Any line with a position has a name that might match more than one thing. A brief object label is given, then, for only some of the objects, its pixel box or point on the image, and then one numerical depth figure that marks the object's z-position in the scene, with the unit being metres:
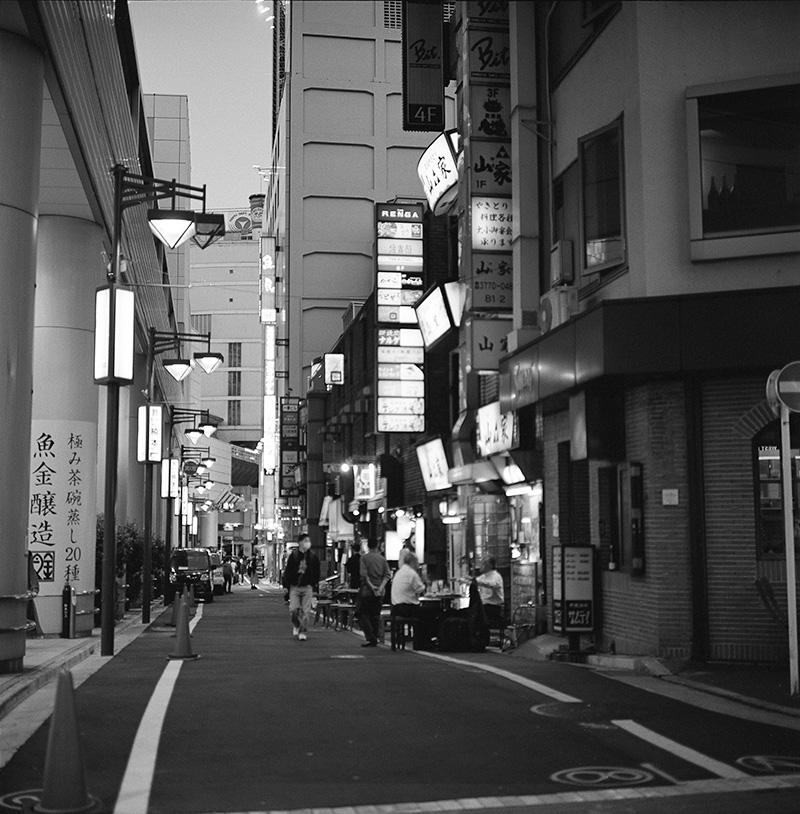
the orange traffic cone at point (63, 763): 7.05
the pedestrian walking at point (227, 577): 64.49
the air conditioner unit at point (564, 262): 19.11
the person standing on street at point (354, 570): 31.06
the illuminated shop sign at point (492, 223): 21.94
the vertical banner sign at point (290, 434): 75.38
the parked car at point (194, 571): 48.72
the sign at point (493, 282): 22.08
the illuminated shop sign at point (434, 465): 31.79
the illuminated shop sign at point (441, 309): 27.23
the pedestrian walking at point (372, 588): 22.19
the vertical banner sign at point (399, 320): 34.38
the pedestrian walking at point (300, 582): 23.38
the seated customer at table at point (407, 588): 21.48
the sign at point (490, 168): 21.95
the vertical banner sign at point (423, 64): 26.50
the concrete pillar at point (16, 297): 14.78
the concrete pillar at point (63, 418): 22.55
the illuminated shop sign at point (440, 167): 28.66
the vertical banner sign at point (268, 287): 102.38
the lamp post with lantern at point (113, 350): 18.69
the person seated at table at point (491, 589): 21.80
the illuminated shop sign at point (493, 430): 23.03
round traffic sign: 12.66
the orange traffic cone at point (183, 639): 17.30
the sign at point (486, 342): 22.61
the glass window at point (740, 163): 16.02
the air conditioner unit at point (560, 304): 18.89
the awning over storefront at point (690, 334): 15.15
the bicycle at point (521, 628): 21.27
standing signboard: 17.77
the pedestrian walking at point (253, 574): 85.79
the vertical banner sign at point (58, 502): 22.47
